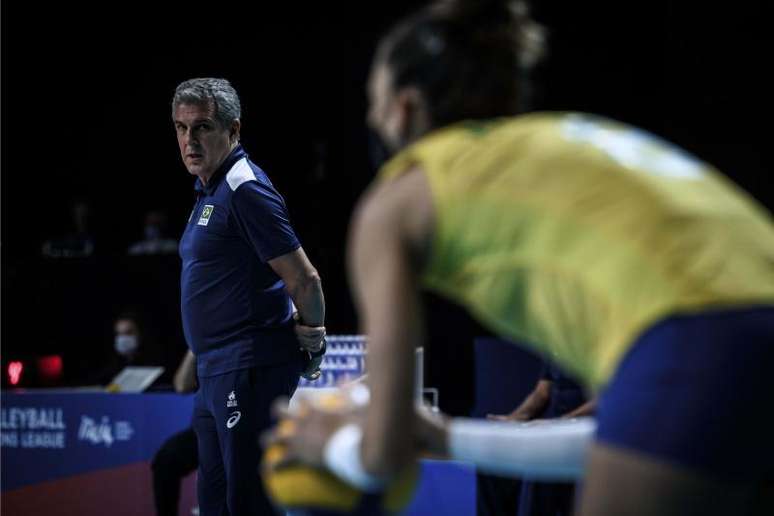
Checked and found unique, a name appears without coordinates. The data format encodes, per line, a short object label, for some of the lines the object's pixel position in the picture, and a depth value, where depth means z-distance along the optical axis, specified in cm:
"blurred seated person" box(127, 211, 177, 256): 1778
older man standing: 701
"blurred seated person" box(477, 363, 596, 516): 991
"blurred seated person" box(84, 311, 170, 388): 1427
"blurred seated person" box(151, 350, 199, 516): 1097
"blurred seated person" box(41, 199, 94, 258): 1709
